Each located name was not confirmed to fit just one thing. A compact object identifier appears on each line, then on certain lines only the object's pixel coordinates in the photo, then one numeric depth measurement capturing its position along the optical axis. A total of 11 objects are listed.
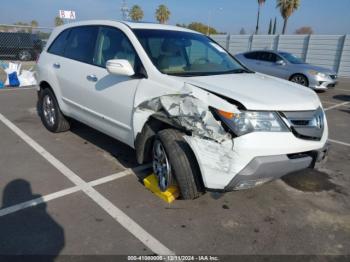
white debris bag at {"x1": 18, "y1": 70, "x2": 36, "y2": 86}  10.66
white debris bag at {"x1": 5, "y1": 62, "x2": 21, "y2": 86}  10.53
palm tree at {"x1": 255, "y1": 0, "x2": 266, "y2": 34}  45.84
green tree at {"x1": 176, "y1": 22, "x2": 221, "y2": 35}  74.91
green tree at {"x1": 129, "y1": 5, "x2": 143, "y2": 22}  62.97
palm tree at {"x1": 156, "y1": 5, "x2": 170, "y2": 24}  60.99
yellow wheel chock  3.28
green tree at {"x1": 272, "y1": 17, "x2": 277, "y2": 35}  56.24
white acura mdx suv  2.70
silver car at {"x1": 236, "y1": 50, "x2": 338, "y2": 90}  10.81
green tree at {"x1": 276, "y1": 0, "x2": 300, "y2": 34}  39.54
